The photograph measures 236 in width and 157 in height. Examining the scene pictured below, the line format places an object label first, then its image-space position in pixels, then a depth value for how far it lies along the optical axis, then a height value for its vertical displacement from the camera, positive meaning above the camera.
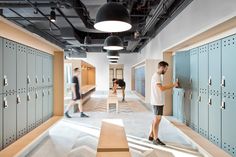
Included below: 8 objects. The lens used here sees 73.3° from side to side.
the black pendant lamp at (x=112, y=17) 1.92 +0.73
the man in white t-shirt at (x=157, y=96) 3.22 -0.40
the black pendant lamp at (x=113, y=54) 5.73 +0.83
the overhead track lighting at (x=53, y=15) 4.29 +1.67
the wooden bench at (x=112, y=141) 2.04 -0.93
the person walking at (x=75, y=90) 5.30 -0.45
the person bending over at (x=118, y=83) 7.59 -0.32
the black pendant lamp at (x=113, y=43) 3.70 +0.80
